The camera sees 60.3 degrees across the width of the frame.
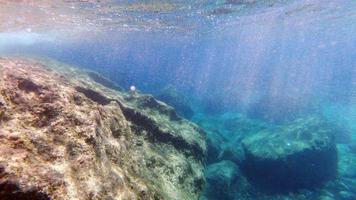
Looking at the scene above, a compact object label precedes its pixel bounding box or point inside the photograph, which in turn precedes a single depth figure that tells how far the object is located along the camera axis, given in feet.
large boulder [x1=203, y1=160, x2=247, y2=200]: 42.98
